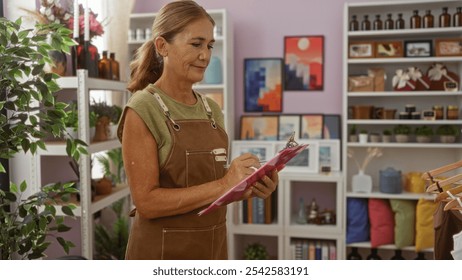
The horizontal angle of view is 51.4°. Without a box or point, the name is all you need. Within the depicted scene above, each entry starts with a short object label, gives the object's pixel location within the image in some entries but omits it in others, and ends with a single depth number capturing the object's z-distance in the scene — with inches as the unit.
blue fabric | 117.2
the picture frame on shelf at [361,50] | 115.3
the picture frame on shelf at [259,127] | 127.3
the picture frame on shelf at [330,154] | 122.0
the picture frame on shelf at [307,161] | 120.4
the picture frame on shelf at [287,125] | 126.3
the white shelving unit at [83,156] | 79.3
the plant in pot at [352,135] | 118.1
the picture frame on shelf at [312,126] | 124.7
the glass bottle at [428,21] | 111.9
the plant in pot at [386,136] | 116.4
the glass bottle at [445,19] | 110.3
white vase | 117.2
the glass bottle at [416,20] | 112.6
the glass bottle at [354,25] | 115.3
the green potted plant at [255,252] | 124.0
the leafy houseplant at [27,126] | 55.0
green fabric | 113.7
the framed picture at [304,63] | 125.0
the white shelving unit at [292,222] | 117.4
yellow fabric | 110.6
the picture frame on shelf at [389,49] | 114.7
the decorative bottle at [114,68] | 92.2
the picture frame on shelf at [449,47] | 111.3
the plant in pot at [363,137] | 116.4
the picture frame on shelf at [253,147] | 123.1
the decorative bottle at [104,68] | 89.1
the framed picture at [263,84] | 128.0
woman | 41.4
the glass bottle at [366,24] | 115.0
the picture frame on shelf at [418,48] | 114.0
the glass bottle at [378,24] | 114.1
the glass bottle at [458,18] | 109.3
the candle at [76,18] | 75.1
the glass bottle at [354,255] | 120.5
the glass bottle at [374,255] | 118.3
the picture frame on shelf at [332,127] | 123.8
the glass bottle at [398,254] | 117.0
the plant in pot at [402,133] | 115.0
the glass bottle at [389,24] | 113.5
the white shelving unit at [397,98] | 111.7
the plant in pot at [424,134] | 113.5
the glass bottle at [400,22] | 113.0
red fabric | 116.0
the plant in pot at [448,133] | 111.7
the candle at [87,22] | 77.6
